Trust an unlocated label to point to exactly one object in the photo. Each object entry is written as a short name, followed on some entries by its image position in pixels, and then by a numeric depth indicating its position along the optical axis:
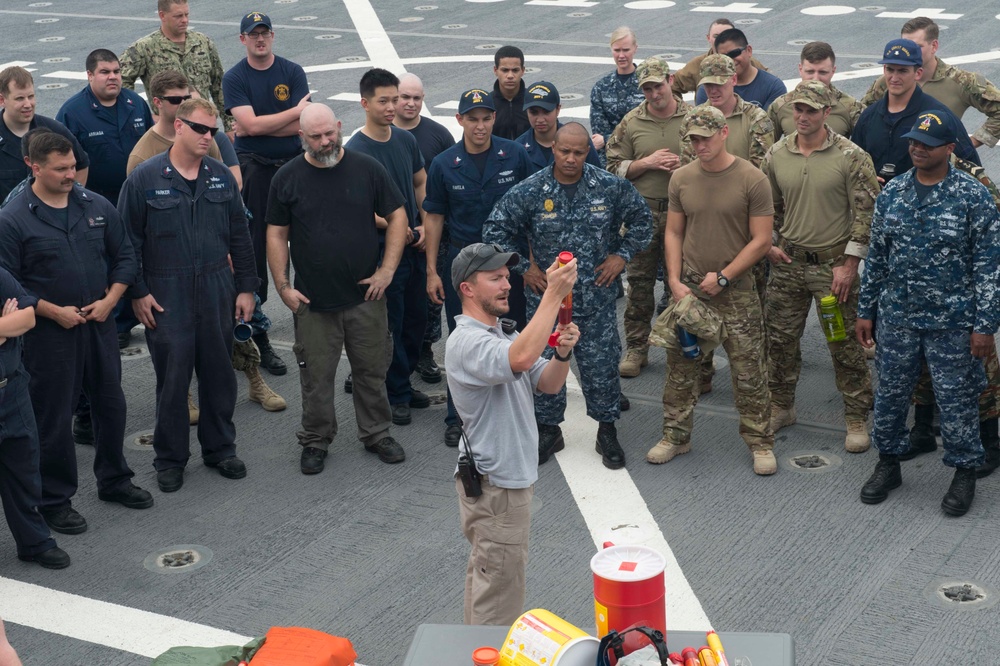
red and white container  3.62
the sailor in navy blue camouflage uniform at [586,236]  7.51
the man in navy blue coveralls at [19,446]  6.41
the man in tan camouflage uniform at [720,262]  7.34
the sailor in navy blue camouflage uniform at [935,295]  6.47
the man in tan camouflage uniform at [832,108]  8.55
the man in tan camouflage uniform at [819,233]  7.42
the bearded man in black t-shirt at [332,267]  7.60
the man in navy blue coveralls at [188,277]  7.35
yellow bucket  3.53
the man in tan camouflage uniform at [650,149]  8.45
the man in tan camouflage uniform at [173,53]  10.32
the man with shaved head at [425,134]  8.77
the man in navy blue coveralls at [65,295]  6.89
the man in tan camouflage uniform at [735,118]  8.16
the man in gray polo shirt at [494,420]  5.09
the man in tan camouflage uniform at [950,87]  8.68
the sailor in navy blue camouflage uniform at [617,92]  9.81
